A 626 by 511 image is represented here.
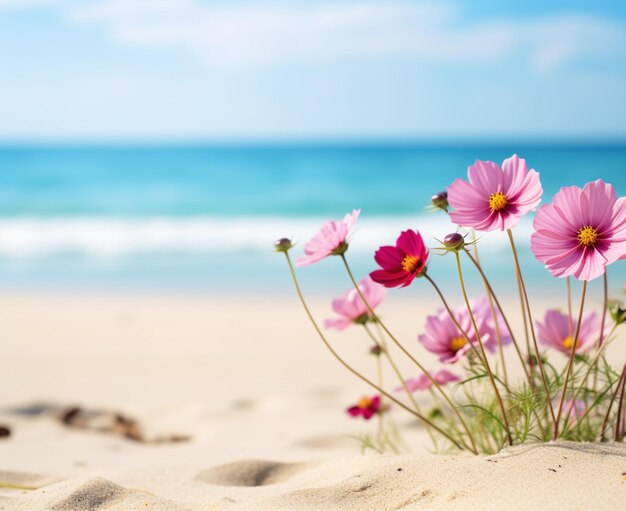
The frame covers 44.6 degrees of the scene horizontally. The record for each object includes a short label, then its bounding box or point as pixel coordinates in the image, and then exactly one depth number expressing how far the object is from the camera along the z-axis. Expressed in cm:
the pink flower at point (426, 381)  172
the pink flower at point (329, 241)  143
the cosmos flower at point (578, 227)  125
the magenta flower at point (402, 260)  133
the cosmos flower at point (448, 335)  155
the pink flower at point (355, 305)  165
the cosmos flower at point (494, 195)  130
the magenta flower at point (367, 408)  195
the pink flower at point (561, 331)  167
